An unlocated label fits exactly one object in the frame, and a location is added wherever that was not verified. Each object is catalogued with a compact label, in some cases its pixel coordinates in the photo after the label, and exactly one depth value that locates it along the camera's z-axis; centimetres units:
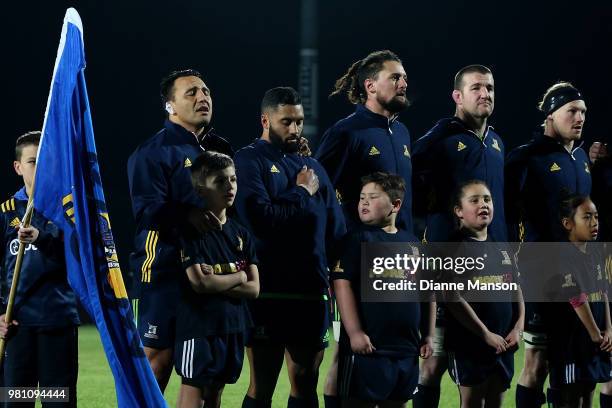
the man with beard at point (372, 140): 971
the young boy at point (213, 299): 810
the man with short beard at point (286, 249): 902
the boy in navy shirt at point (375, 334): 859
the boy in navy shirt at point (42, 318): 863
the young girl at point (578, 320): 1016
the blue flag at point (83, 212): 770
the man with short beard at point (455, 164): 1006
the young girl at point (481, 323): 945
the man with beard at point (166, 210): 839
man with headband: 1034
